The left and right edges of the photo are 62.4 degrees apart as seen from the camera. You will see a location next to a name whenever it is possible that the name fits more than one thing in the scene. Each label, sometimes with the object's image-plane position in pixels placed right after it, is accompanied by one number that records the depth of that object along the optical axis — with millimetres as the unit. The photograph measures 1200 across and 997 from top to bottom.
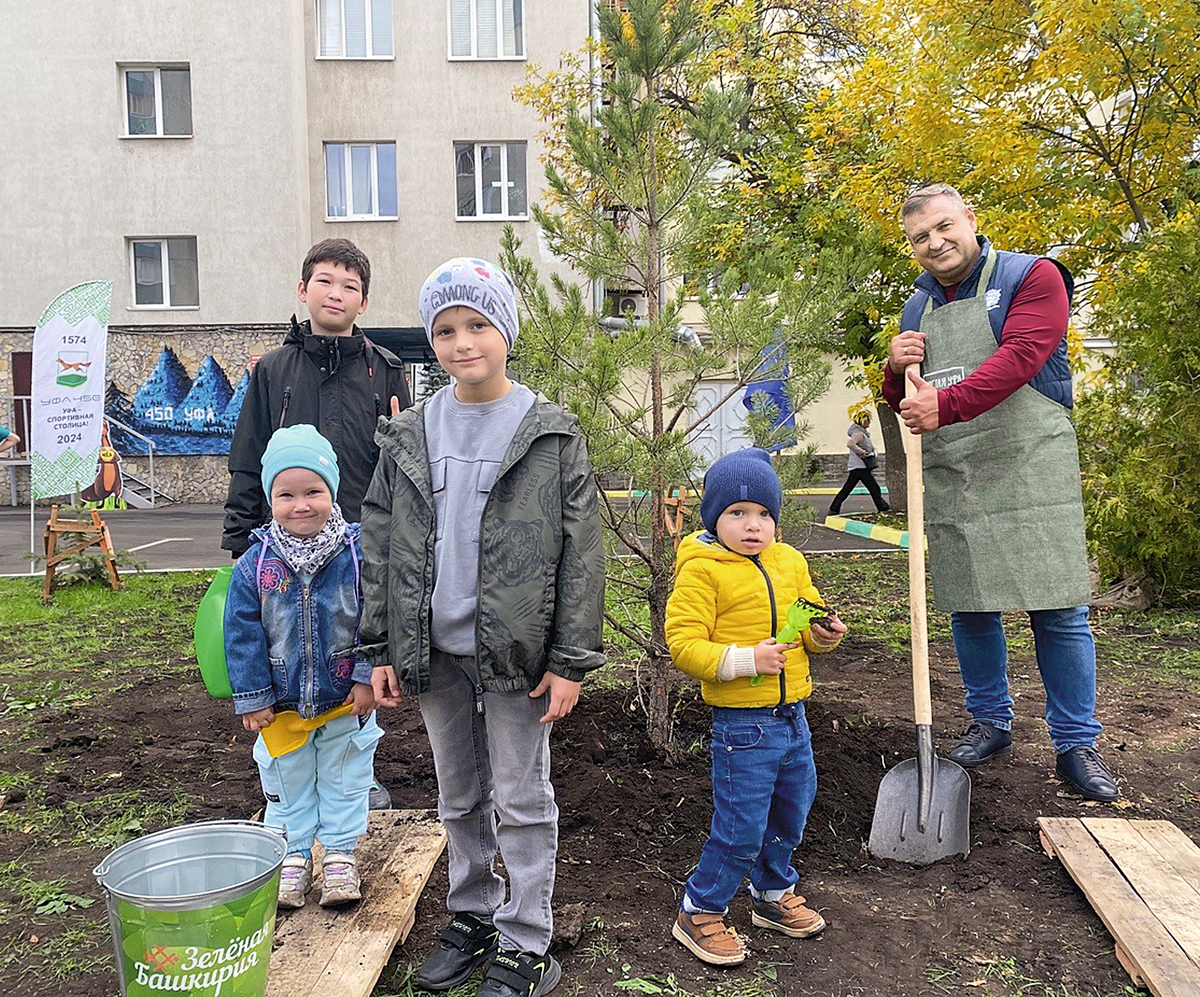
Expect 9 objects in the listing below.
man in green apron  3342
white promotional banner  7809
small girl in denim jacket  2598
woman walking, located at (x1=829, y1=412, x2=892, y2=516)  14164
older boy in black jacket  3236
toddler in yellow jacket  2416
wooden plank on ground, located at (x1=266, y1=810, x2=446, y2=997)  2244
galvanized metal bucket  1904
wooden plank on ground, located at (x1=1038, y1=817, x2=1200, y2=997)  2240
